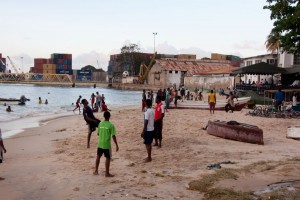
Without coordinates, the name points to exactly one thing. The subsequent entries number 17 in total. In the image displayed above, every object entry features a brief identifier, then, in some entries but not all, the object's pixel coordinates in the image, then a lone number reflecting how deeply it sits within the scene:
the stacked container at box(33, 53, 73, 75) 193.43
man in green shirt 8.30
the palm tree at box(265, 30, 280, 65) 42.73
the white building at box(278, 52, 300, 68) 34.69
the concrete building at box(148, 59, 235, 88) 80.59
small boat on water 44.69
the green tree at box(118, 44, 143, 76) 114.04
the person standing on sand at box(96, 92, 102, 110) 28.26
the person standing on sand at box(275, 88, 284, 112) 19.39
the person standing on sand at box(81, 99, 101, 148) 11.66
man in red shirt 11.52
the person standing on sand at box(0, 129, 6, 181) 8.68
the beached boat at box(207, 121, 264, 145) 12.12
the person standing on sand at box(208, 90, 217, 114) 22.00
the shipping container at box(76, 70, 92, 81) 175.38
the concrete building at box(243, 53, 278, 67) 39.73
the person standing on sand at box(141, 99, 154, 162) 9.70
